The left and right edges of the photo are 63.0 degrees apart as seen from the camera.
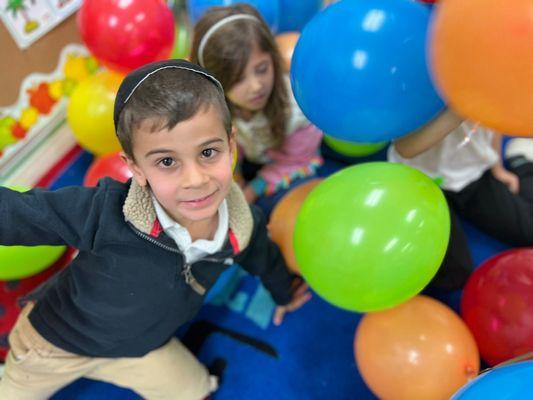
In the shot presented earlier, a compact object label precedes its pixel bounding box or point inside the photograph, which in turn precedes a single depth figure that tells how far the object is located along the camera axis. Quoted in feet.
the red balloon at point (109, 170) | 4.30
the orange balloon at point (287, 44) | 4.65
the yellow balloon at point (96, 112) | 4.77
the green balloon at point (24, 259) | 3.72
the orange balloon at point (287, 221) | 4.09
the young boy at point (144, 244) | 2.43
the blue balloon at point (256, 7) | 4.49
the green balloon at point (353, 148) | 5.04
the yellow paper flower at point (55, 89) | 5.84
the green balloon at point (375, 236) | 2.58
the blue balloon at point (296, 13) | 5.28
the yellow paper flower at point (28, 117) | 5.49
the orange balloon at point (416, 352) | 3.05
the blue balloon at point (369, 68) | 2.43
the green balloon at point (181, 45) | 5.42
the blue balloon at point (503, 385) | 2.01
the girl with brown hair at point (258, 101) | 3.84
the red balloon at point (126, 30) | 4.13
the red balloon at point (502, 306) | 3.11
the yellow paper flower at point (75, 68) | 6.04
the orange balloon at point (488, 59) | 1.79
